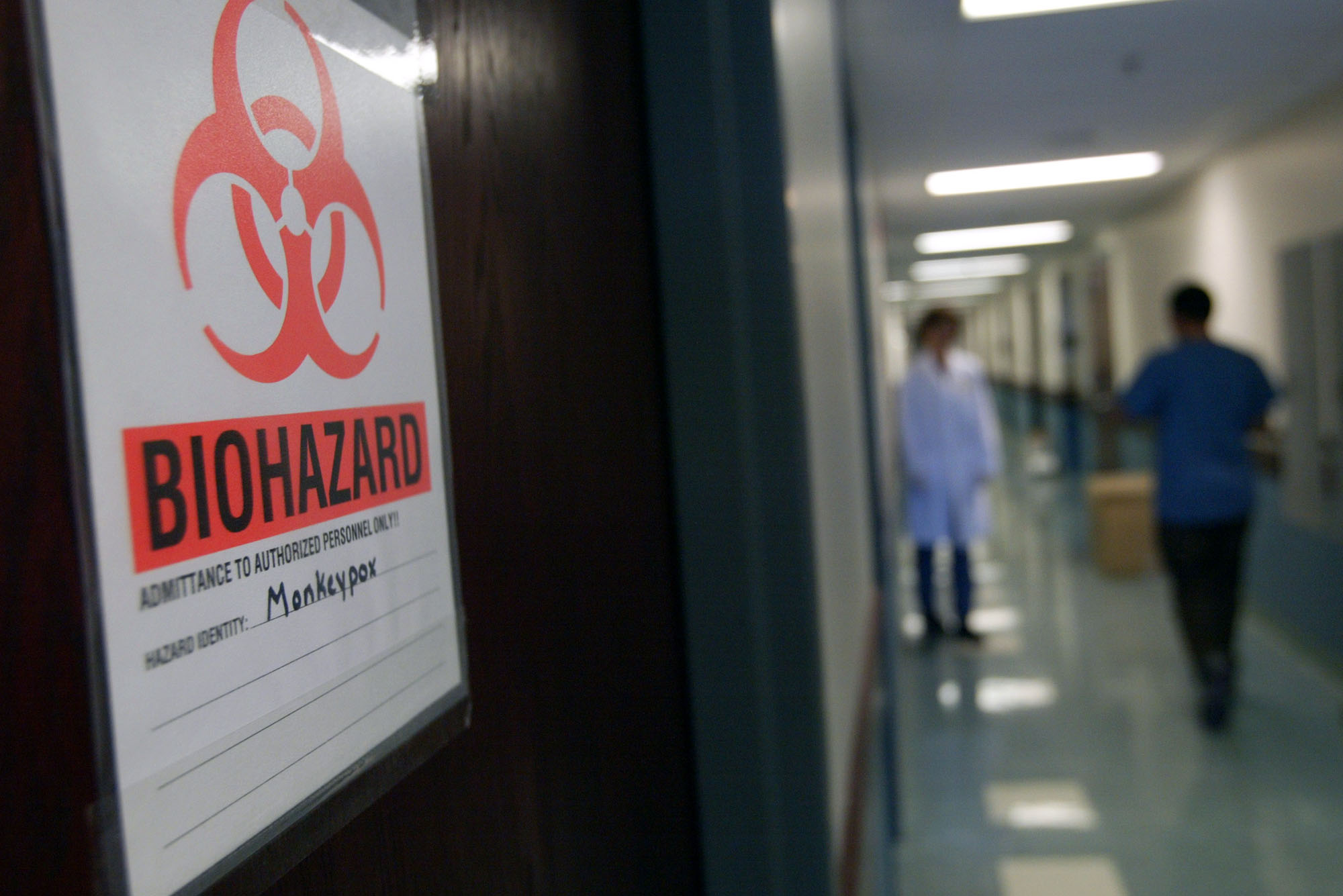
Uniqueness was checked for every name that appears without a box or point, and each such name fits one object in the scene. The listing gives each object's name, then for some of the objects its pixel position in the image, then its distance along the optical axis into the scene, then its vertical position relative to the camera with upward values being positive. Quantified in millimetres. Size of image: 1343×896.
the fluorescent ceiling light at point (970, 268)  11375 +1267
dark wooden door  296 -47
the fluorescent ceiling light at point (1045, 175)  6184 +1191
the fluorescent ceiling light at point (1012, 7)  3256 +1122
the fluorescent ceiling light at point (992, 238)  8898 +1217
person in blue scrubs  3824 -371
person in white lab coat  5148 -363
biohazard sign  319 +10
